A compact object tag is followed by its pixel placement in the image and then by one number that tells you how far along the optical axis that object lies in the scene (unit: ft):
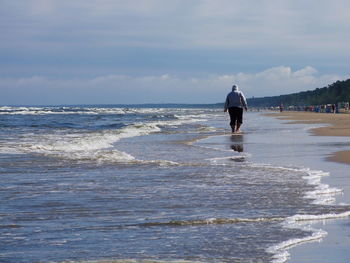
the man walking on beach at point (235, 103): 140.15
